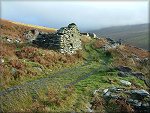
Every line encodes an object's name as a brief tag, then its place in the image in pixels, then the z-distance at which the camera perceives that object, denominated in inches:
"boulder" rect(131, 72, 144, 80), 763.5
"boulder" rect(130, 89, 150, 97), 588.1
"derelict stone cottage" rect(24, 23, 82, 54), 905.8
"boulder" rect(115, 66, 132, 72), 792.6
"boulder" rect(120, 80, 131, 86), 673.1
